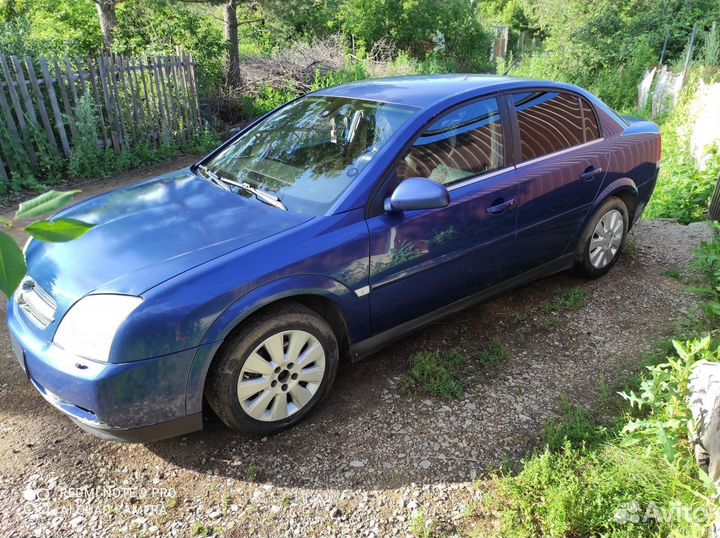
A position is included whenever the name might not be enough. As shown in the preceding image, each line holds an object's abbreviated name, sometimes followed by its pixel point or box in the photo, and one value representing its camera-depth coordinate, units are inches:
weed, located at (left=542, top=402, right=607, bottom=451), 111.5
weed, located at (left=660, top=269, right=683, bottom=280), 180.2
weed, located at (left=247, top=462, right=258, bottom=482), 105.9
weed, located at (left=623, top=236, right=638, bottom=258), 197.0
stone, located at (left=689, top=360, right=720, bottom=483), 93.6
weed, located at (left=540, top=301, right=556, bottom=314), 163.0
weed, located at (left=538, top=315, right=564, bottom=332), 154.5
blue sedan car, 97.0
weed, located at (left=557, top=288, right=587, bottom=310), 164.2
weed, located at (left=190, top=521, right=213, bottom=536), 95.1
